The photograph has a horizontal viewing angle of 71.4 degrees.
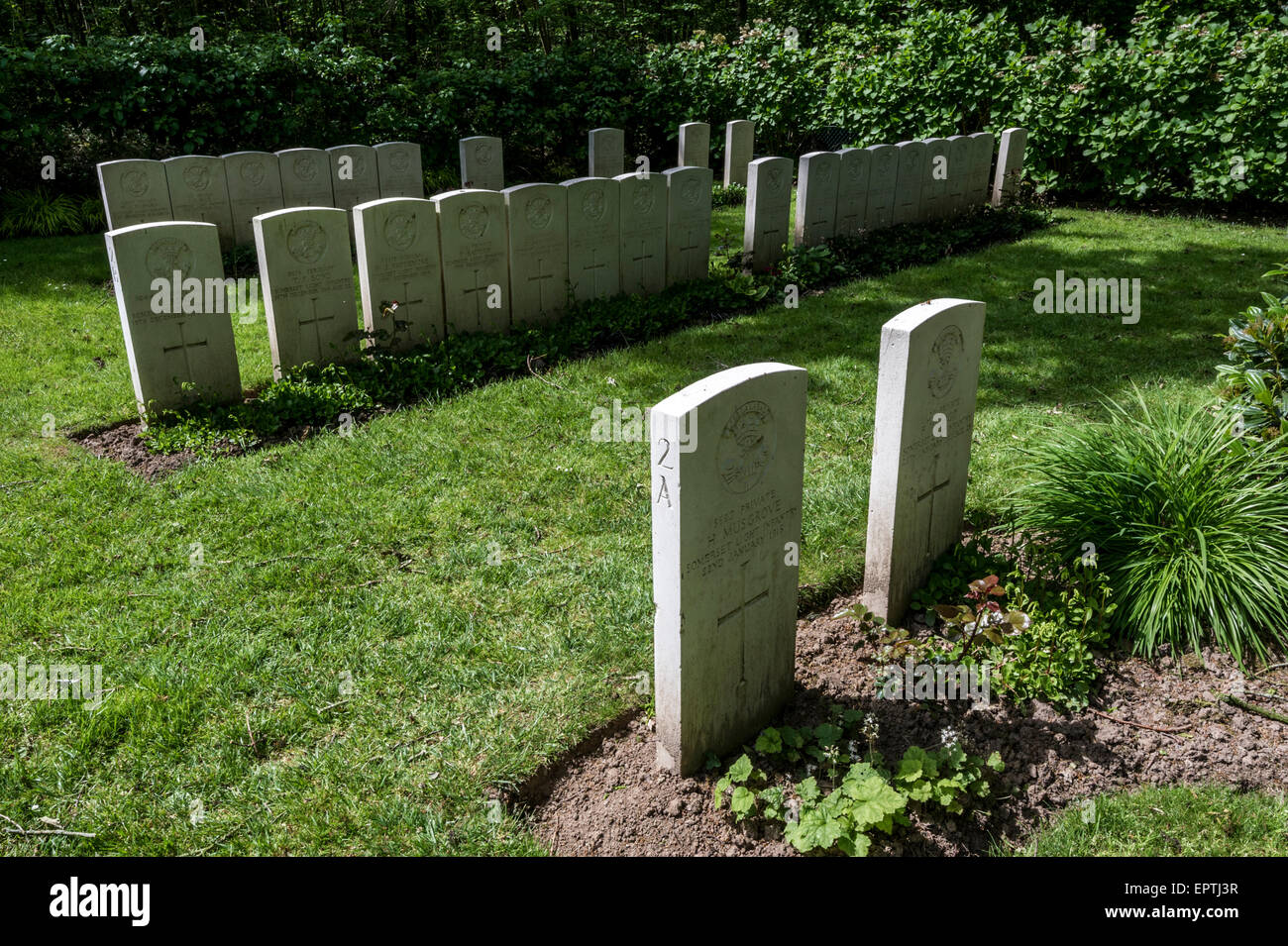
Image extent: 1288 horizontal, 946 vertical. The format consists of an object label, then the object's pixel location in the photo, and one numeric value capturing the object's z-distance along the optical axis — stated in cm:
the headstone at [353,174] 1072
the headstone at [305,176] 1029
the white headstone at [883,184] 1026
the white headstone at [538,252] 738
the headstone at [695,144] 1421
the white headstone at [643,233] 814
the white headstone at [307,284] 626
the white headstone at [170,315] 564
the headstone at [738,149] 1392
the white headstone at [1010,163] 1210
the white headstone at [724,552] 290
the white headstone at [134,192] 884
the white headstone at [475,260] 700
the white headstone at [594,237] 774
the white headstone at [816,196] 950
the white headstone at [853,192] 992
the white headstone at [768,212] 900
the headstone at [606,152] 1283
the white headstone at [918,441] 376
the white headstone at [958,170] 1127
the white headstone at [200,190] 945
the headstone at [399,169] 1116
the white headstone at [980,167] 1162
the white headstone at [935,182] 1100
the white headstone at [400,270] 659
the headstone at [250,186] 988
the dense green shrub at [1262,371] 415
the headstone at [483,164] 1190
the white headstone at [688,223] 852
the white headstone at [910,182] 1066
